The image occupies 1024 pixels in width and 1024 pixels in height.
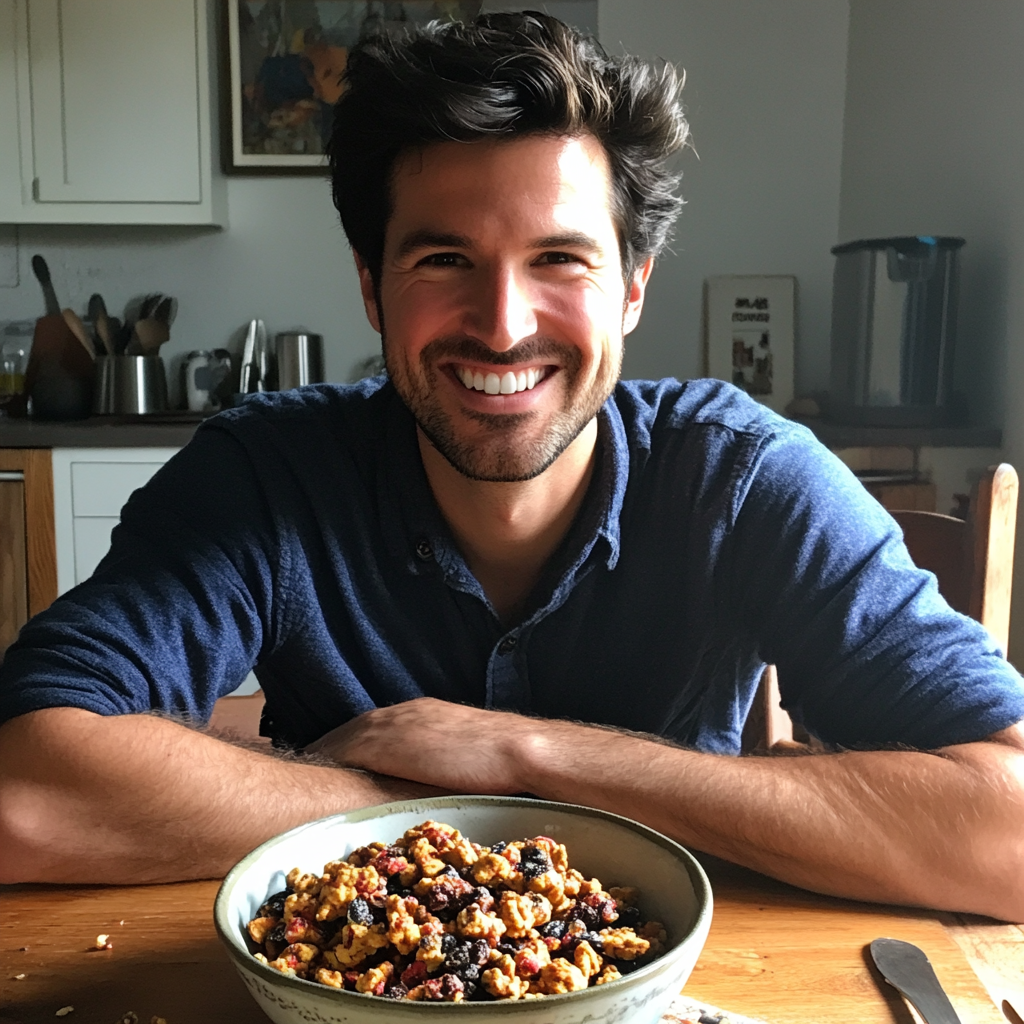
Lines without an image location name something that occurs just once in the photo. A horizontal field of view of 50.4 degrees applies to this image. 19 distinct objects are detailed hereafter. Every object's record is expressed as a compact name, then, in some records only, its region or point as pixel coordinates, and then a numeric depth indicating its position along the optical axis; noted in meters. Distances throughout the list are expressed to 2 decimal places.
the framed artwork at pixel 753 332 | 3.47
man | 1.02
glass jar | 3.50
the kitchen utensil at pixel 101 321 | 3.48
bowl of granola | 0.58
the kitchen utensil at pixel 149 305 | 3.58
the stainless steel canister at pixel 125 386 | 3.36
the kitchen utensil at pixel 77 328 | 3.36
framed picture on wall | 3.48
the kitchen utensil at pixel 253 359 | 3.54
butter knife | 0.68
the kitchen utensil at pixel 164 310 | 3.55
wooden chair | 1.42
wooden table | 0.70
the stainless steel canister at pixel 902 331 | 2.54
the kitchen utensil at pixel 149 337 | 3.50
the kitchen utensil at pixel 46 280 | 3.51
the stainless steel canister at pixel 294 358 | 3.54
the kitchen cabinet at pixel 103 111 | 3.20
